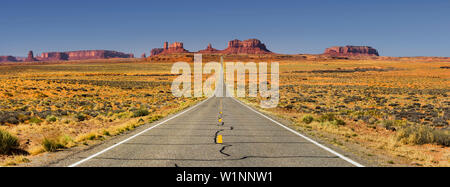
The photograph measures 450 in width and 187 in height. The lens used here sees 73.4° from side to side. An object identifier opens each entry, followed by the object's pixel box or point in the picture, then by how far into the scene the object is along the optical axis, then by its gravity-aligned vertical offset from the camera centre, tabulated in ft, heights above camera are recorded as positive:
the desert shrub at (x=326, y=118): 50.86 -8.49
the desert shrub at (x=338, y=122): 47.92 -8.58
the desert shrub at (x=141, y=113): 64.14 -9.31
